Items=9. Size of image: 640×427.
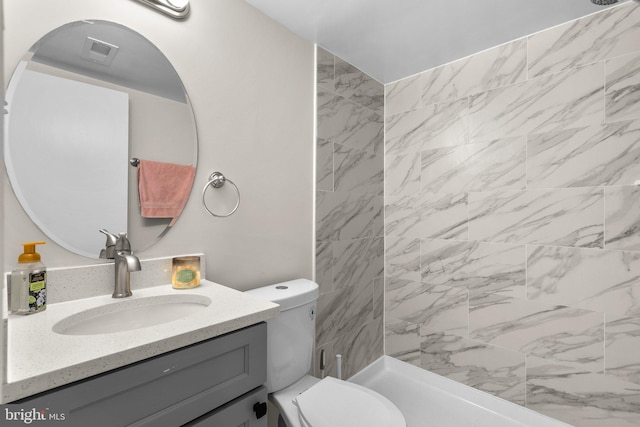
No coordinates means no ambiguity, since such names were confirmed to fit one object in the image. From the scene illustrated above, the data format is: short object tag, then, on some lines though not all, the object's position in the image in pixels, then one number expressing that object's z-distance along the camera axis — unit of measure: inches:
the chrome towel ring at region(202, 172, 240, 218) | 57.6
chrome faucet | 45.6
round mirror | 41.4
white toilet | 49.6
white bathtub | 74.9
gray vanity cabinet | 28.3
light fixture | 51.2
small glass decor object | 51.2
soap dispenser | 37.9
